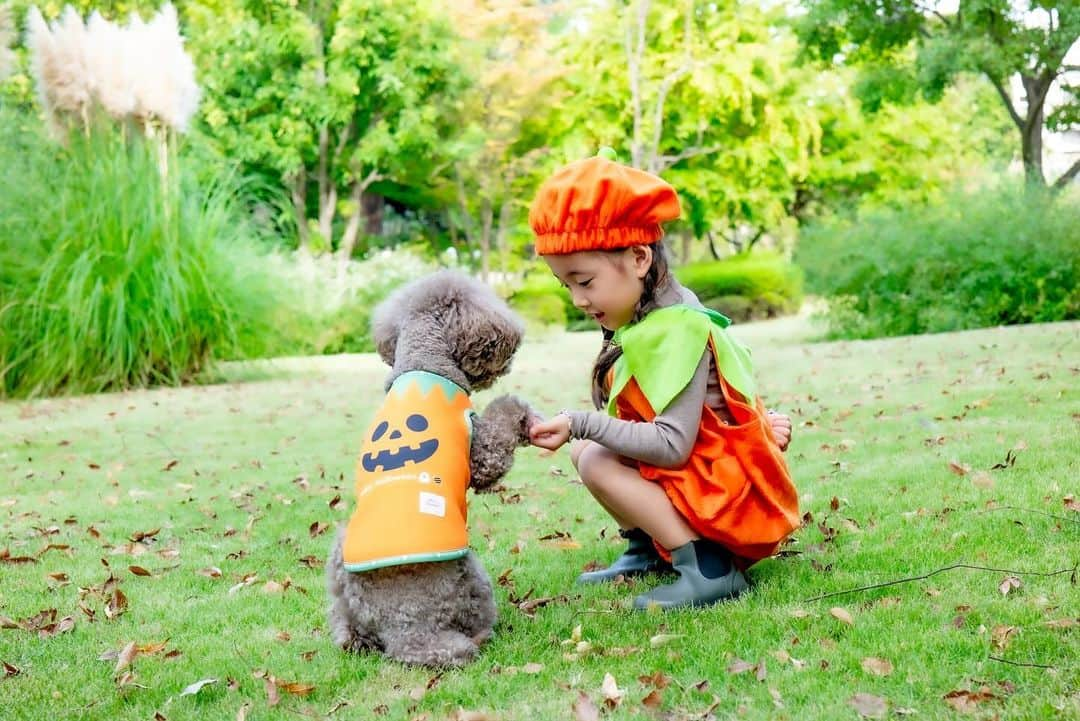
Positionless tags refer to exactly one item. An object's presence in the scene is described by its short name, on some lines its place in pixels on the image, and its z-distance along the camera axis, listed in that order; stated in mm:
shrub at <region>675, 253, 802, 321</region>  21688
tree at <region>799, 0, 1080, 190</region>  13047
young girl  2936
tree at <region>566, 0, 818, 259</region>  20812
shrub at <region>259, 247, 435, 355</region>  13459
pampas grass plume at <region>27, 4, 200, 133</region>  9062
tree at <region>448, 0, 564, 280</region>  20422
